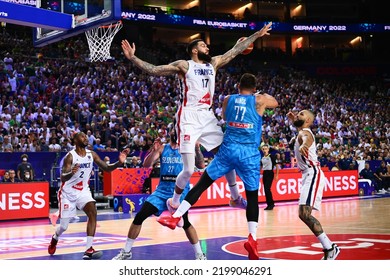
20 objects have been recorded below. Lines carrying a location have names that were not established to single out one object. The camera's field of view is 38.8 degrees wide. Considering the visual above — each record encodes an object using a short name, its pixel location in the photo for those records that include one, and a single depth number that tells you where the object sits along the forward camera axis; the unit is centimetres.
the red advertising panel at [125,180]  1659
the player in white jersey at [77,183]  861
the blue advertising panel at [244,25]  3456
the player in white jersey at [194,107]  692
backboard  998
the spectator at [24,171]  1539
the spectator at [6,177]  1486
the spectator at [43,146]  1723
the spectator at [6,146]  1634
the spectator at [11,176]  1477
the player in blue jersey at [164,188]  742
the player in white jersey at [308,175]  760
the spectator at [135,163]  1739
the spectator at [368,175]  2294
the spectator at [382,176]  2356
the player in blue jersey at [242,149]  669
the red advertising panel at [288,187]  1750
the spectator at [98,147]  1783
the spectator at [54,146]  1725
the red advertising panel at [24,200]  1427
